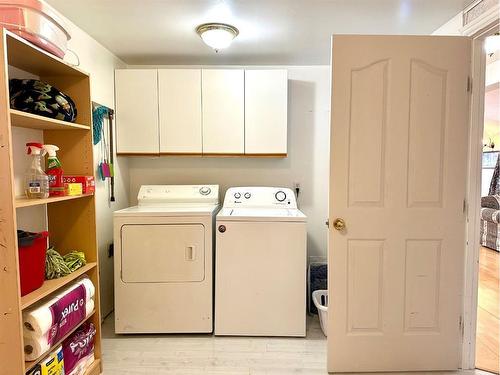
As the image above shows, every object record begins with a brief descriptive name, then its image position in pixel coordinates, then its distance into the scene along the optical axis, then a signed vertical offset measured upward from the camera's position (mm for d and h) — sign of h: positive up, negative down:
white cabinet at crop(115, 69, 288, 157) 2574 +536
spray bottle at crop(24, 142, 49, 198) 1472 -21
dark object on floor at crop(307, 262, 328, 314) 2682 -975
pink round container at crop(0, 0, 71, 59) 1257 +665
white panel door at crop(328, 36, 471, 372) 1750 -171
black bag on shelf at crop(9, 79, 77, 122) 1446 +373
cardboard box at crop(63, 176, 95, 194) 1711 -42
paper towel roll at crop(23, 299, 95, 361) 1325 -757
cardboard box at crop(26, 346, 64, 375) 1383 -915
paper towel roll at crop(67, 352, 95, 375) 1677 -1107
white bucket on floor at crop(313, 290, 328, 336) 2262 -1067
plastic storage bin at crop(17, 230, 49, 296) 1327 -390
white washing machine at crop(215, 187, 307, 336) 2212 -756
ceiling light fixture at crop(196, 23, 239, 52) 2015 +955
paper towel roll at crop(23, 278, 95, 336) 1323 -646
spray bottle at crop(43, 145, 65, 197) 1593 -1
